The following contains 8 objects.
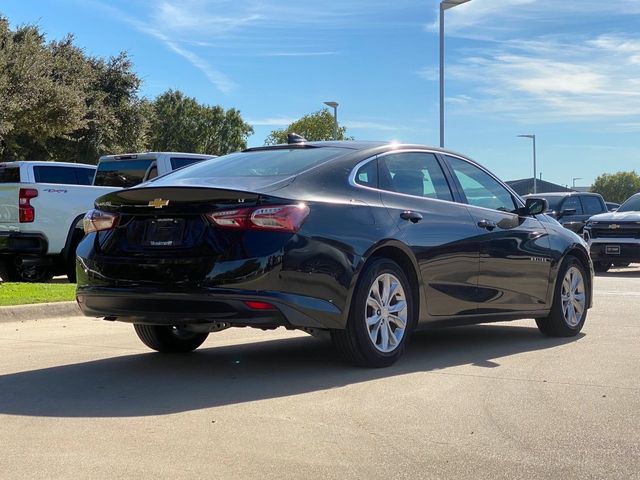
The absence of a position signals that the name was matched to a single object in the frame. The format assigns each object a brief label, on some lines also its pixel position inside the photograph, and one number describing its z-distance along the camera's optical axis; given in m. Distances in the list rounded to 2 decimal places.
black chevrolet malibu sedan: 5.28
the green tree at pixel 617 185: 92.50
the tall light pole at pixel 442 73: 22.62
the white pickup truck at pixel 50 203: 11.98
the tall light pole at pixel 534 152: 54.06
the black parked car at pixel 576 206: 20.34
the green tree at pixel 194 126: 53.38
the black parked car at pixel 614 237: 17.09
